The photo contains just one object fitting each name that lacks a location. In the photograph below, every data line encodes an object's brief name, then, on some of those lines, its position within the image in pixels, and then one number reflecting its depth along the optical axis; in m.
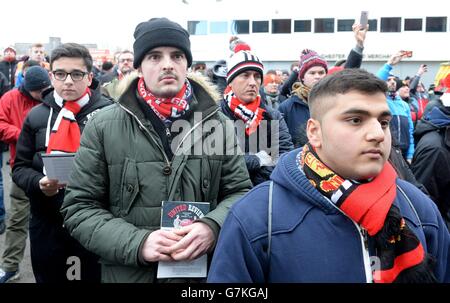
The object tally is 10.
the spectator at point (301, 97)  4.88
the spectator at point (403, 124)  6.50
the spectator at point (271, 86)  8.23
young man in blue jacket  1.82
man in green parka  2.38
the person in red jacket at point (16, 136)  5.02
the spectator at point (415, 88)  12.06
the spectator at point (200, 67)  9.74
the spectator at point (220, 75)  5.98
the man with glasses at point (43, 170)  3.66
